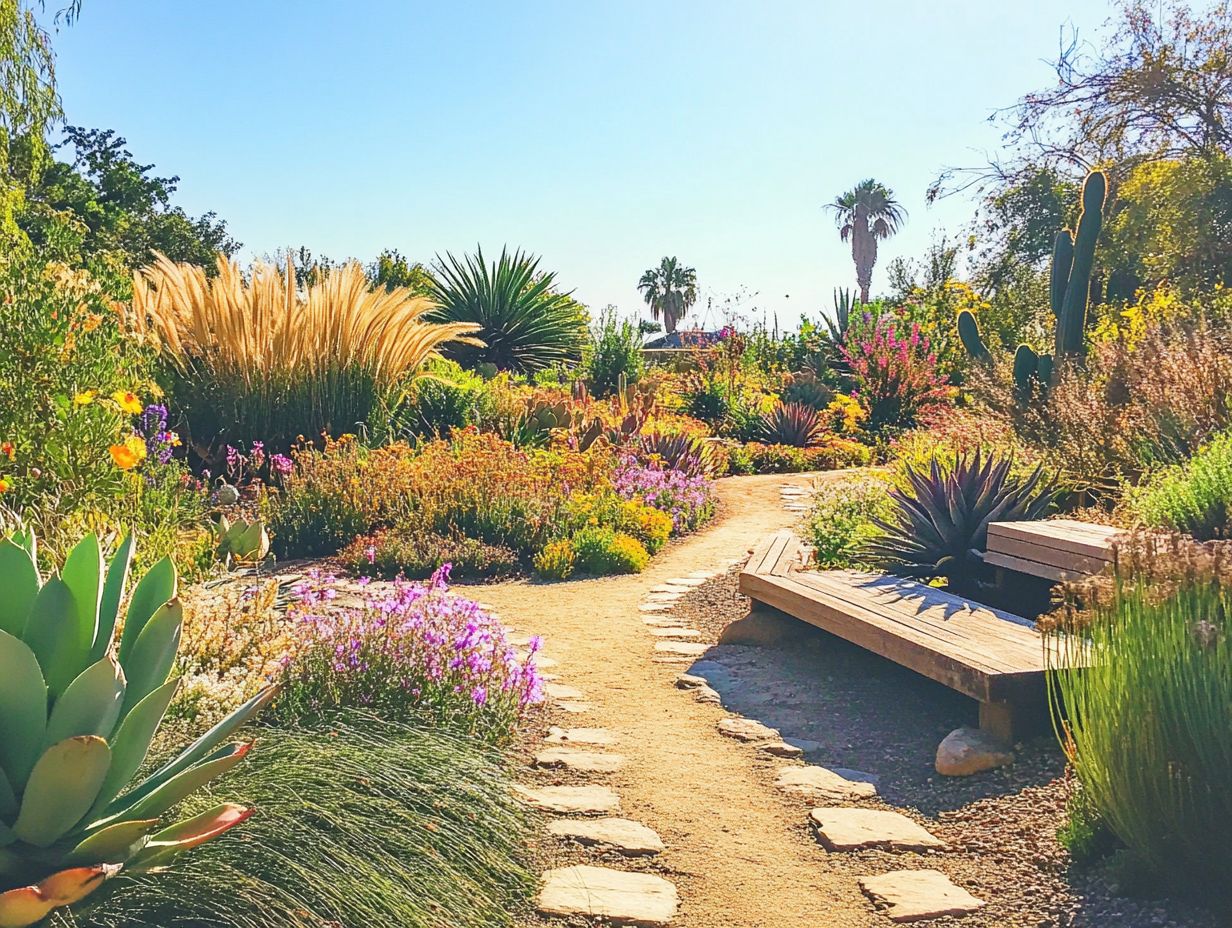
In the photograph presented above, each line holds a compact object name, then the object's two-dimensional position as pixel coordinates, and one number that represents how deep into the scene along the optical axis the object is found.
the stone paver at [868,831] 3.41
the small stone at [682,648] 5.90
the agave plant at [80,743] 2.05
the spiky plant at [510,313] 17.92
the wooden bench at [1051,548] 4.96
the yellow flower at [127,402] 6.46
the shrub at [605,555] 8.24
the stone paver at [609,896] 2.87
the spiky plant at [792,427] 15.12
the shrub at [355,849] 2.39
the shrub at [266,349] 10.65
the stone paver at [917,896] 2.94
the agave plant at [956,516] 6.24
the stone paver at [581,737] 4.29
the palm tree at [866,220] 57.56
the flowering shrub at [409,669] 3.89
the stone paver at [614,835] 3.32
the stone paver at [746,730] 4.52
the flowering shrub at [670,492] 10.02
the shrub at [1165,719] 2.67
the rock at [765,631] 6.04
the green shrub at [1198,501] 5.22
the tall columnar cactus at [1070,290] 10.26
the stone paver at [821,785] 3.86
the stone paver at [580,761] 3.99
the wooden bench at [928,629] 3.97
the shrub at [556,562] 8.02
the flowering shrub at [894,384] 16.33
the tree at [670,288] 60.69
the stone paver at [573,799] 3.57
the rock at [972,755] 3.91
